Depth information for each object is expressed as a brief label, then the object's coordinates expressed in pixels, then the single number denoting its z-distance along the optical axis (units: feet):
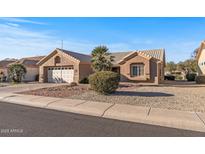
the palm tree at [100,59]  69.82
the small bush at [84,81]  80.59
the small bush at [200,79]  88.40
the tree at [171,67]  202.28
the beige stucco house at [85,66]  76.38
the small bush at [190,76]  117.60
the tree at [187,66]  143.25
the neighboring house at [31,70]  106.50
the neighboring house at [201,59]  95.20
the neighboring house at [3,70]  109.18
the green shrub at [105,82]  40.98
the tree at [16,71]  90.89
